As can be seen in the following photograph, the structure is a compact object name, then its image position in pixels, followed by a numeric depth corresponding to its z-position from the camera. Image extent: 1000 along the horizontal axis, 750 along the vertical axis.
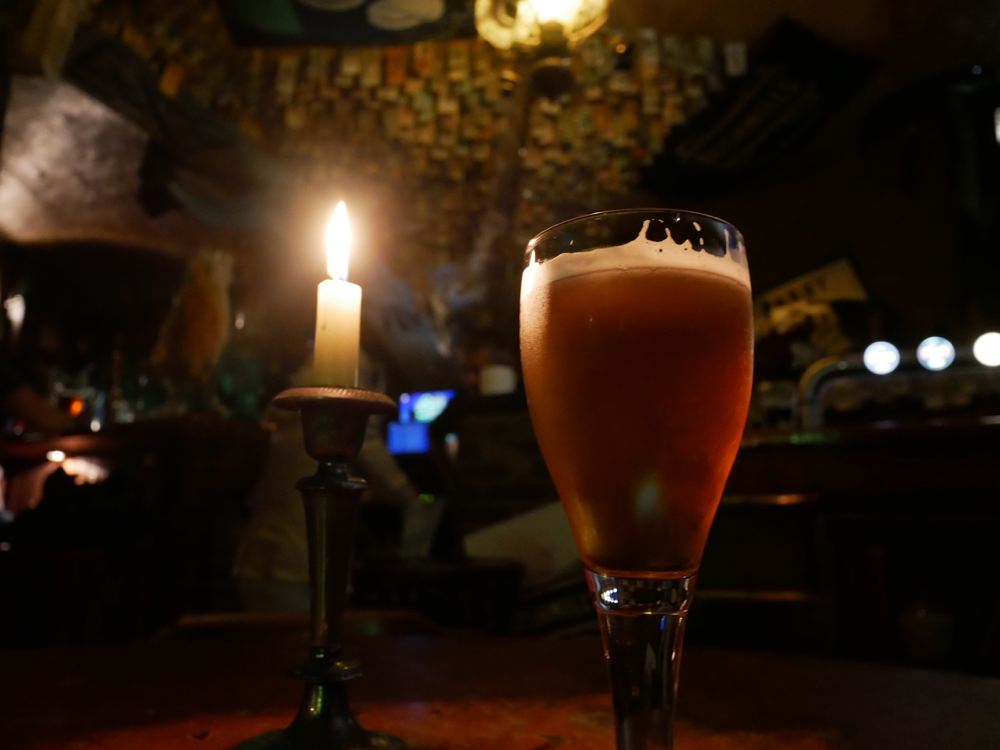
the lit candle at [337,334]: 0.54
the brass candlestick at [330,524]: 0.49
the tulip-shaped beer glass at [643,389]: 0.44
